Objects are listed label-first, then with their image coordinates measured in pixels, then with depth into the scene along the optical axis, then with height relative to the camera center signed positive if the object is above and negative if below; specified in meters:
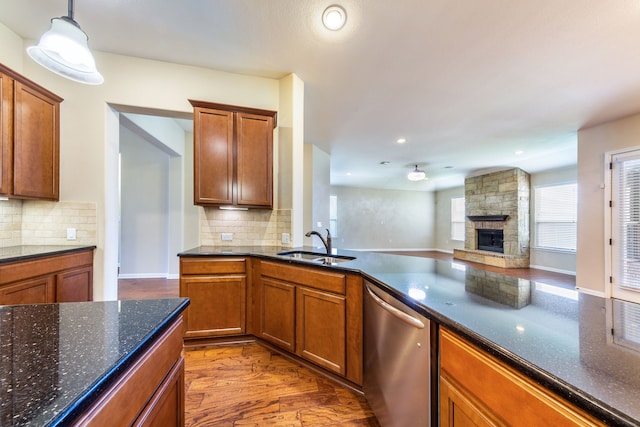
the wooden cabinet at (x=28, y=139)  1.99 +0.62
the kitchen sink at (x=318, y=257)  2.14 -0.40
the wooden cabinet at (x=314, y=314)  1.78 -0.79
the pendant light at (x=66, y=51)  1.42 +0.92
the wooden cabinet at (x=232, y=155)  2.61 +0.61
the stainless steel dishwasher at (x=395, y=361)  1.07 -0.73
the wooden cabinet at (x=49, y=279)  1.70 -0.51
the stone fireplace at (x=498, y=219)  6.53 -0.15
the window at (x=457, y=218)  9.25 -0.16
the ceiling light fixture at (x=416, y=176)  5.96 +0.89
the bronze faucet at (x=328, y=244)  2.25 -0.28
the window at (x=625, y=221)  3.54 -0.09
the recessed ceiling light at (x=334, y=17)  1.87 +1.49
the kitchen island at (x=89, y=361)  0.44 -0.33
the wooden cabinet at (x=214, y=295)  2.38 -0.78
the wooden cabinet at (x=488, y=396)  0.59 -0.50
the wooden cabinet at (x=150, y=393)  0.54 -0.47
